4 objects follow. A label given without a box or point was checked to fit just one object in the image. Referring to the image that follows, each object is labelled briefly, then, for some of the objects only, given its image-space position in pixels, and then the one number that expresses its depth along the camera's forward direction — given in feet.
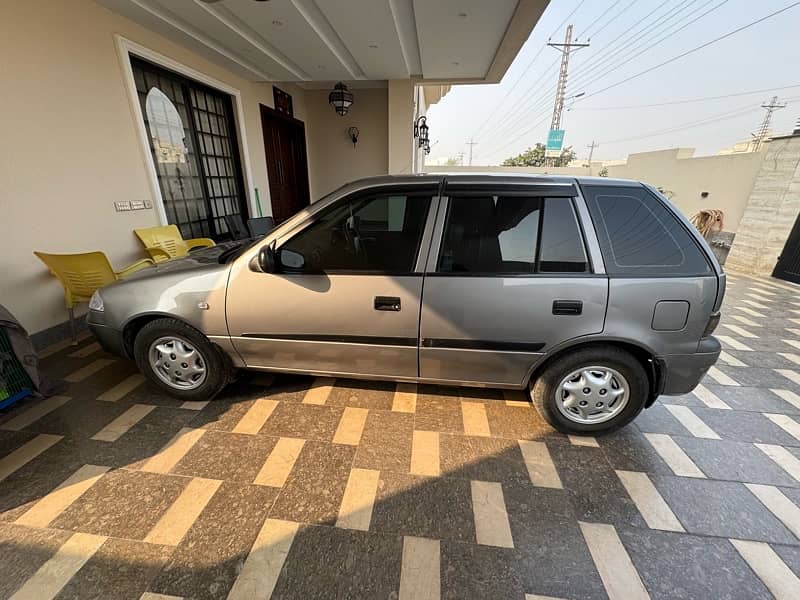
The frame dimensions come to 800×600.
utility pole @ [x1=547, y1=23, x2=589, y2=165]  75.61
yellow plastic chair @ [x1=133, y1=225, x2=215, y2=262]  13.65
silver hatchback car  6.03
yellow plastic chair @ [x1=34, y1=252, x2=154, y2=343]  9.95
